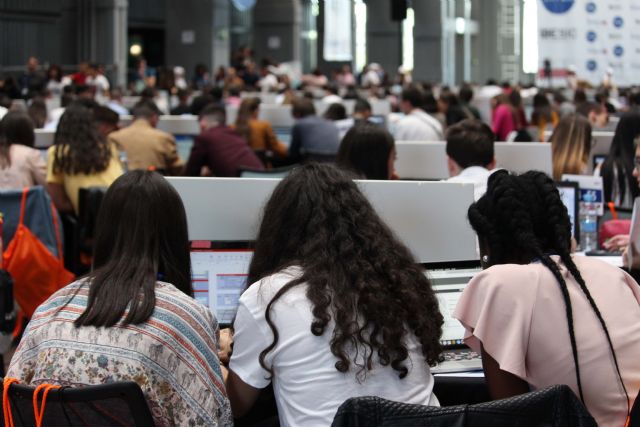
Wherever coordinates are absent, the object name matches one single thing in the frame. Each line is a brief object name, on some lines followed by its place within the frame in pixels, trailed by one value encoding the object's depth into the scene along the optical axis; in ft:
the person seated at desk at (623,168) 20.81
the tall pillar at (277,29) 107.65
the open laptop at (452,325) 11.67
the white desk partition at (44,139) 29.14
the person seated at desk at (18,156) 22.80
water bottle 19.08
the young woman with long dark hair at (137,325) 8.87
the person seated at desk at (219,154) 28.89
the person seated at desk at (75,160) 23.12
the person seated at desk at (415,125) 32.22
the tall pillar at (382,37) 119.24
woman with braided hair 9.16
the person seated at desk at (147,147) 29.14
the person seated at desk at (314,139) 34.63
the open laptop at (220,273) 12.18
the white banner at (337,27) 105.70
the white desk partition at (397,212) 12.07
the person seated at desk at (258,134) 37.04
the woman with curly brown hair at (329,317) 8.91
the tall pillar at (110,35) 90.22
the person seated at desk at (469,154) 17.81
